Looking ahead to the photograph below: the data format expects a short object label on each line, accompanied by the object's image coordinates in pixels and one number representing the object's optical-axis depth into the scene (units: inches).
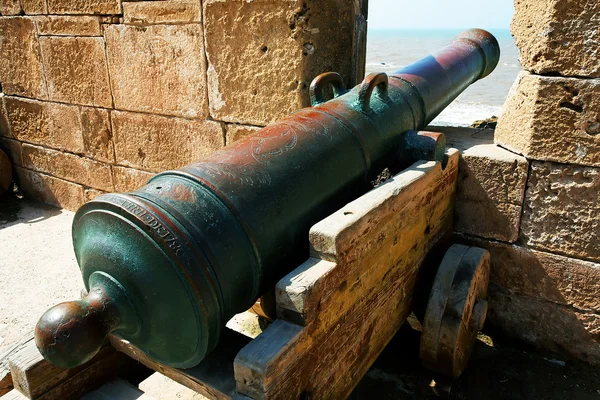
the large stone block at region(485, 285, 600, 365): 124.6
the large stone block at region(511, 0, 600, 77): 103.7
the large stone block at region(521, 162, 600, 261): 114.9
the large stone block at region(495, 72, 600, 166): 108.6
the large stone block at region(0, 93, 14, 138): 251.8
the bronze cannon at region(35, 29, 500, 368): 63.8
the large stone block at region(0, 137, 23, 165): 255.8
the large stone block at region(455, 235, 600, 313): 120.4
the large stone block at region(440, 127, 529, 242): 122.1
